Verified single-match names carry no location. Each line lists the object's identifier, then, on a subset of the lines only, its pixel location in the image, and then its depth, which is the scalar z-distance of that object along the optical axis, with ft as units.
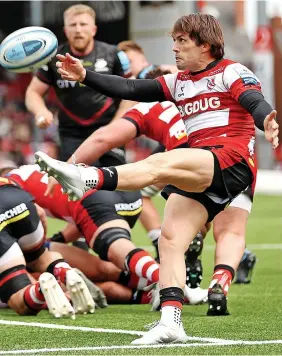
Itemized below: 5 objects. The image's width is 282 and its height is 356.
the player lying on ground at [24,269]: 47.62
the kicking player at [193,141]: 39.88
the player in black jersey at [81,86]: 66.28
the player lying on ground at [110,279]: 55.43
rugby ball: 49.73
